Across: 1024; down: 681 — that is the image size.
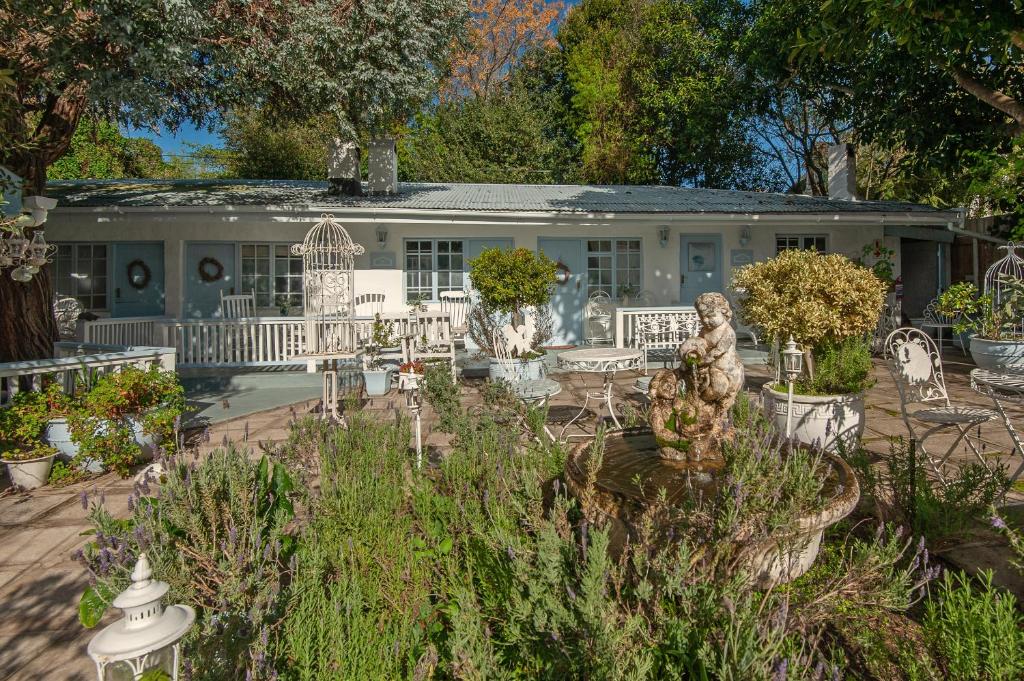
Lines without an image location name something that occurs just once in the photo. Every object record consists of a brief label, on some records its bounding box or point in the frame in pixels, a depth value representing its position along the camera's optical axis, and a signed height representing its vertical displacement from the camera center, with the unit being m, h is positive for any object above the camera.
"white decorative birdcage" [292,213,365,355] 7.58 +0.80
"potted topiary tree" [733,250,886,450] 4.91 +0.03
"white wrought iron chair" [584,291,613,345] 11.57 +0.34
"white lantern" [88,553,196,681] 1.52 -0.79
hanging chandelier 4.51 +0.83
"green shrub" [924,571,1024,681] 1.72 -0.98
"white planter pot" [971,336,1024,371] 8.02 -0.35
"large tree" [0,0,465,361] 6.50 +3.86
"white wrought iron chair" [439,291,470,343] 10.80 +0.62
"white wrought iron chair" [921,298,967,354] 12.26 +0.26
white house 10.97 +2.11
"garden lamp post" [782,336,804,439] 4.45 -0.23
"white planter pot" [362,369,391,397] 8.20 -0.59
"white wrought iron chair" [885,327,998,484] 3.98 -0.41
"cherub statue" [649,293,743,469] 3.13 -0.33
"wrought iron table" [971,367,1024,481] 3.29 -0.34
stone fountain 2.74 -0.62
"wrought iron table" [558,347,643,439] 5.59 -0.23
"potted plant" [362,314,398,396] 8.20 -0.35
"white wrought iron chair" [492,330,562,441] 5.66 -0.50
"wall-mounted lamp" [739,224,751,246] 12.38 +2.14
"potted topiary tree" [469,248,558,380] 8.17 +0.73
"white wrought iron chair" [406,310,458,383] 8.01 +0.01
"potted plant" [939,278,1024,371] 8.05 +0.08
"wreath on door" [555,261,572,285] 12.27 +1.36
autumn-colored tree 23.19 +12.26
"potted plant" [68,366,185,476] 4.93 -0.63
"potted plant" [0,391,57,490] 4.75 -0.83
